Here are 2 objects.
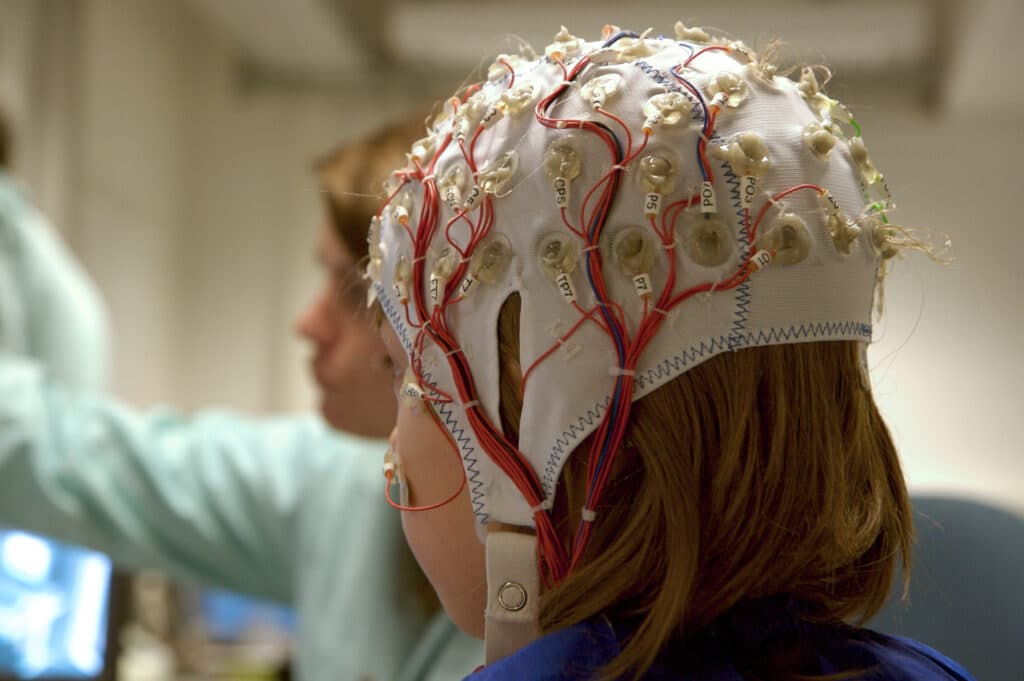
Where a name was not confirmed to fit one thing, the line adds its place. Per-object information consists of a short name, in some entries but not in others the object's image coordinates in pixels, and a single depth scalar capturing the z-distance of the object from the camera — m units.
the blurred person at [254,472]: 1.15
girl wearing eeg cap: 0.51
